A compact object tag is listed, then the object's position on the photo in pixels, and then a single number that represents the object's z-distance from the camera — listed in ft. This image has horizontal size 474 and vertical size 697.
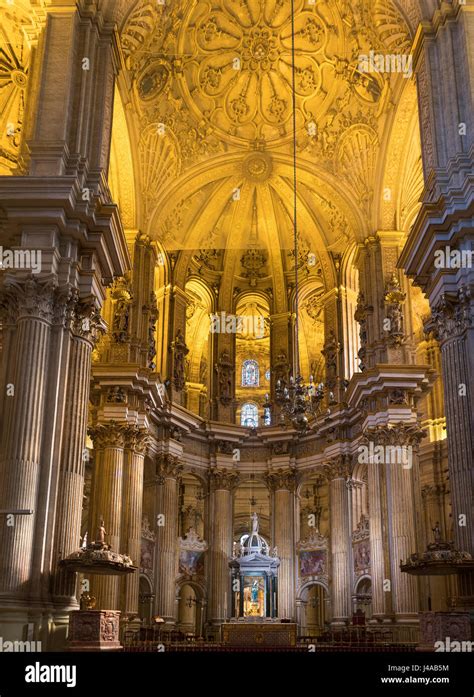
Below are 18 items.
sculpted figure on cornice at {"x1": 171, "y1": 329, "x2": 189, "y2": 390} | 101.55
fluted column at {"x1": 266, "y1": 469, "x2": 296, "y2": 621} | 97.96
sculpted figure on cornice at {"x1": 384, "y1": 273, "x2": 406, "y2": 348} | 88.33
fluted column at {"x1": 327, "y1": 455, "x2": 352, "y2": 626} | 91.61
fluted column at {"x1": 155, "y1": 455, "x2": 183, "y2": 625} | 90.58
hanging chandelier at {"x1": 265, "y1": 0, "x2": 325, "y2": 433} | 58.90
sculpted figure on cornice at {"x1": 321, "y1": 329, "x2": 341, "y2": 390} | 101.86
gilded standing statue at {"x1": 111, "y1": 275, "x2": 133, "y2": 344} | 89.51
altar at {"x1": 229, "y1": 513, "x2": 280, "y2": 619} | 95.35
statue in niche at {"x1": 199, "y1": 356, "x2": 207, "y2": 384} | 124.36
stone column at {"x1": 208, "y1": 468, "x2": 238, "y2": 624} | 97.35
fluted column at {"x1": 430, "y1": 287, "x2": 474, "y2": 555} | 54.70
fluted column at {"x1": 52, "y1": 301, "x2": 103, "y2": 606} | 52.85
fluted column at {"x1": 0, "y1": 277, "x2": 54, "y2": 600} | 48.91
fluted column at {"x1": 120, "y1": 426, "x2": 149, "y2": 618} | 81.05
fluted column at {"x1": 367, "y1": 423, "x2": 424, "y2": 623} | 79.10
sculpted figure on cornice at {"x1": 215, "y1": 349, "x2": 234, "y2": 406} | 108.27
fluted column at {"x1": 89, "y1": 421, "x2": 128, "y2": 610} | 76.74
